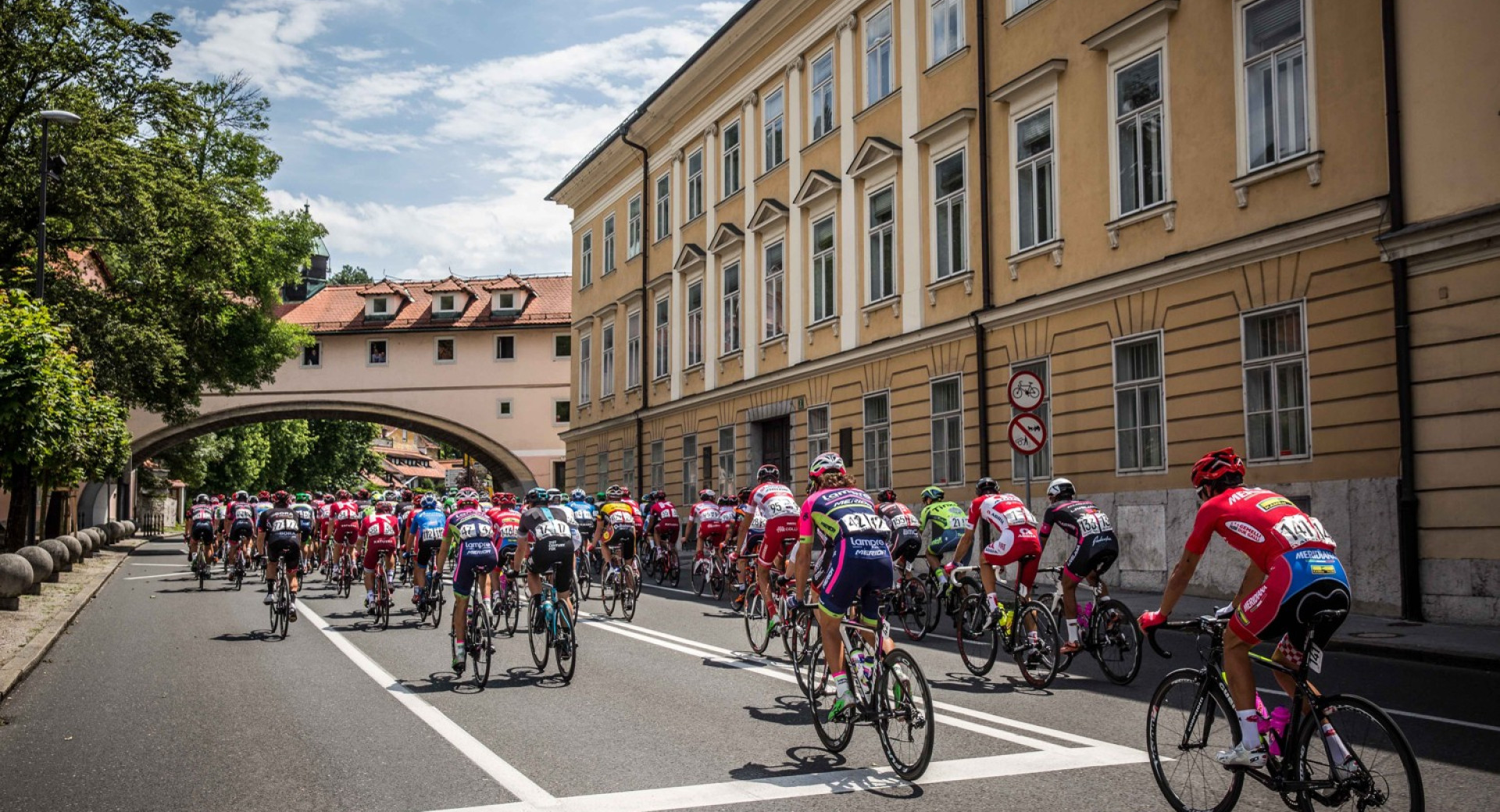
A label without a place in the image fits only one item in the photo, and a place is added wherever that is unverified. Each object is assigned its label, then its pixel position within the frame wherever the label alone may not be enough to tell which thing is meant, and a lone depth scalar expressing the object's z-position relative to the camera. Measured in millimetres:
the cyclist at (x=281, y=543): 16453
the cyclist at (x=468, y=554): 12062
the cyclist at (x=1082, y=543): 11320
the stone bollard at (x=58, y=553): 25812
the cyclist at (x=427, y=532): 16938
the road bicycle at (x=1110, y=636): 11047
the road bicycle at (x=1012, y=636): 11062
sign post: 17281
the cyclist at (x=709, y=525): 21391
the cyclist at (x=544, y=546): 12164
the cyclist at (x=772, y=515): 13609
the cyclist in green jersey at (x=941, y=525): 15336
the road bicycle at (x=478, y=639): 11625
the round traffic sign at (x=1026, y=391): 17375
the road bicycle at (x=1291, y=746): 5379
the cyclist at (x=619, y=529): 18719
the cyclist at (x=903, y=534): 15859
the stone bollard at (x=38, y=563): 20969
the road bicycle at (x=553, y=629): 11914
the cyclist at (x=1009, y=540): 11992
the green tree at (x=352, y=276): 94312
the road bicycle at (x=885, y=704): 7242
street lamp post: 24578
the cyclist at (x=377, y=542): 18234
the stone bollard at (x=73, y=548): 29031
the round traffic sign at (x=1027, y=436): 17250
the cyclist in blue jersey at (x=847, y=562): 8055
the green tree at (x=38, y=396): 16469
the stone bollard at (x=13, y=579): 17688
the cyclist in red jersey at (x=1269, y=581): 5895
